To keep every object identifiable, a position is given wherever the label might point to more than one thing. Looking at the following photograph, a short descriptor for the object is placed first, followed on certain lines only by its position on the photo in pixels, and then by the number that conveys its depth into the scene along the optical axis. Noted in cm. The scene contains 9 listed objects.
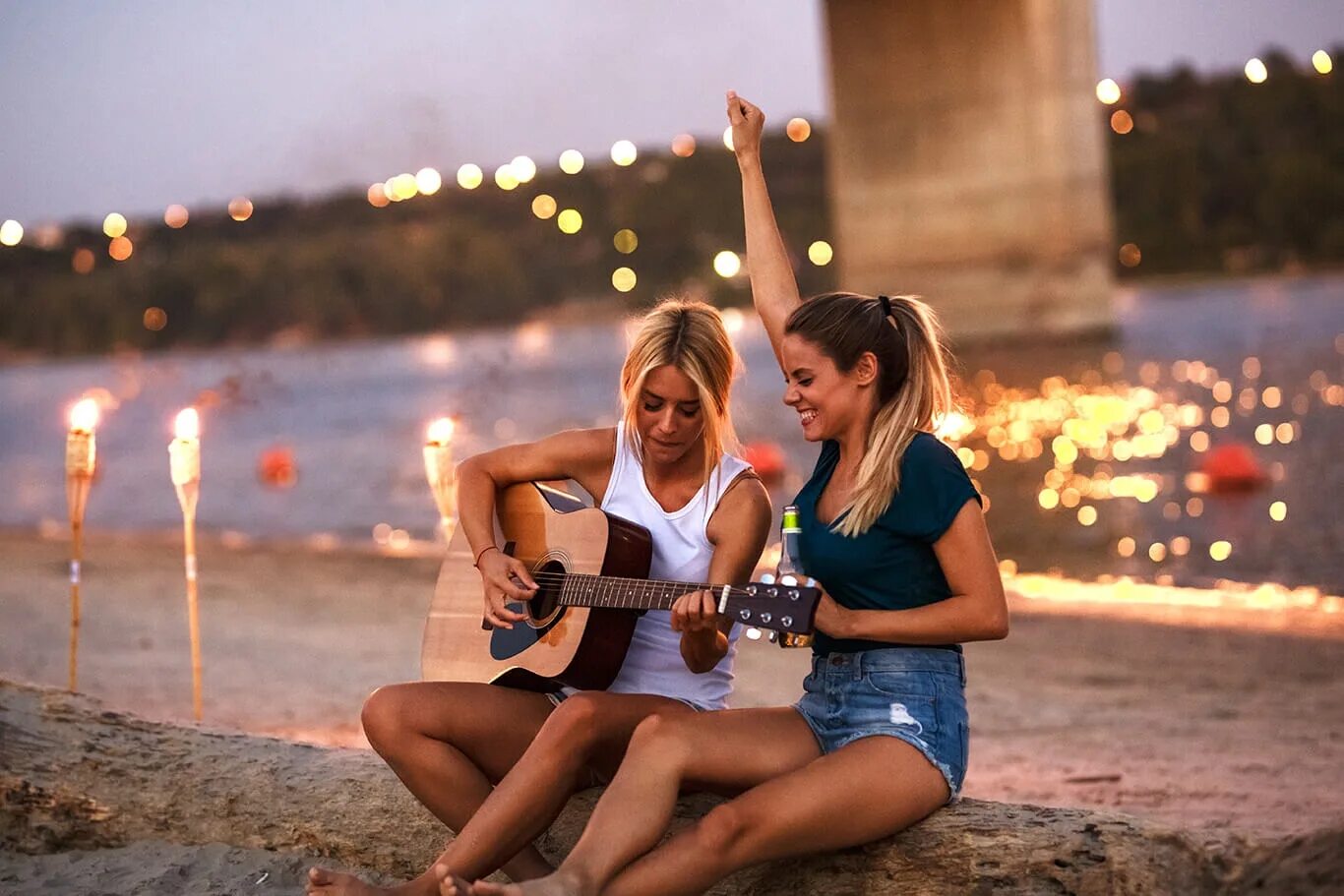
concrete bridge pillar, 3281
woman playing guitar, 379
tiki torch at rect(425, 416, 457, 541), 656
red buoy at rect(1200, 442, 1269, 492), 1750
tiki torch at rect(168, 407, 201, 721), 638
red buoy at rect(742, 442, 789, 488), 2012
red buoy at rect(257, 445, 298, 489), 2556
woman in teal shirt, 352
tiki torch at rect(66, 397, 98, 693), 631
